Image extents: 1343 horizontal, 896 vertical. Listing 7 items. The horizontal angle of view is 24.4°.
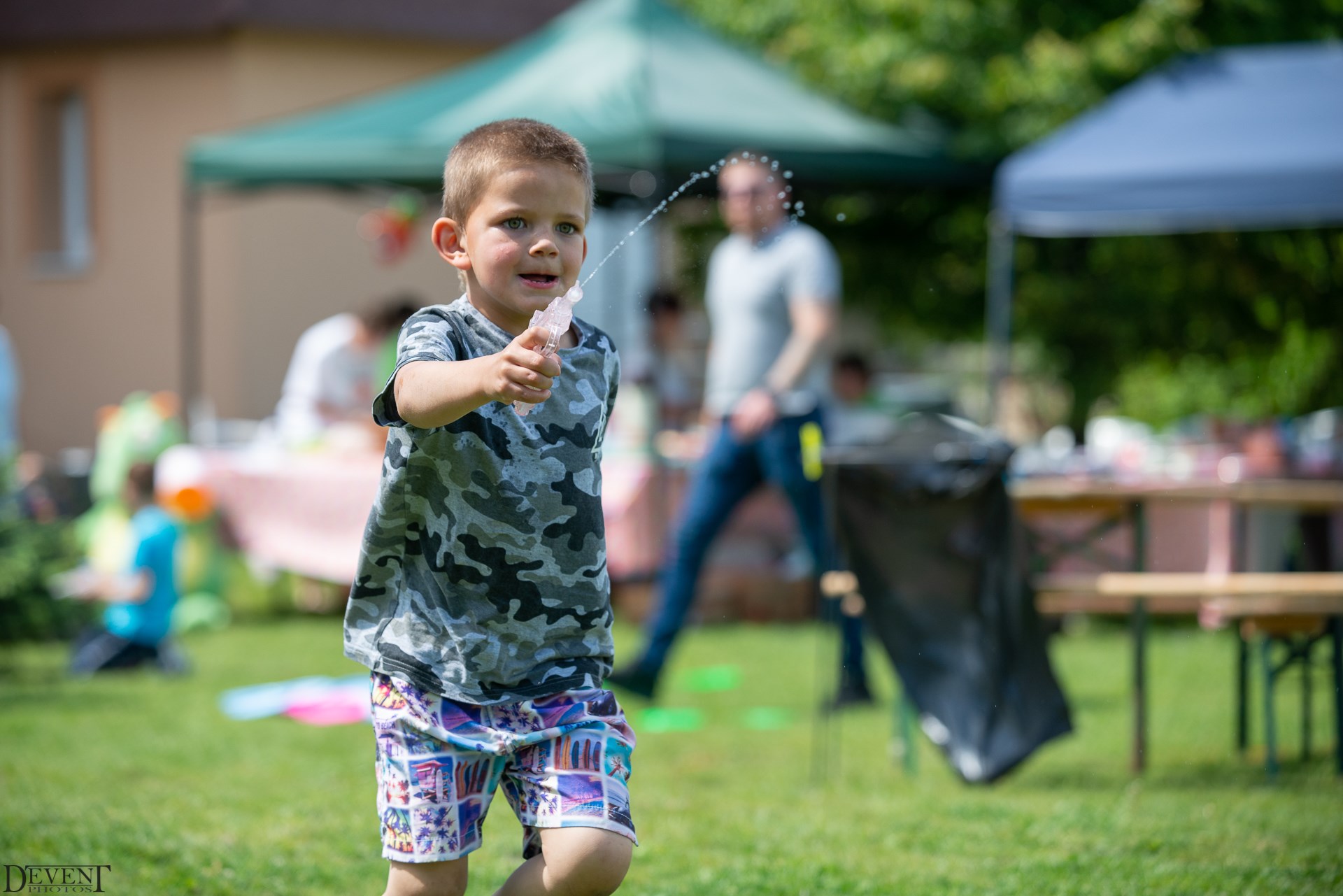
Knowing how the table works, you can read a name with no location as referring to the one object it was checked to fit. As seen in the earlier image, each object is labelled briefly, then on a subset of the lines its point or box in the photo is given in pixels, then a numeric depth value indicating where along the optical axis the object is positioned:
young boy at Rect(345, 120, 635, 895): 5.29
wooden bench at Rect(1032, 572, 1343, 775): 9.90
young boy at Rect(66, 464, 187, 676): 14.93
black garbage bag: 9.71
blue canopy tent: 16.10
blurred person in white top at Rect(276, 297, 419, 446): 19.90
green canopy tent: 18.11
